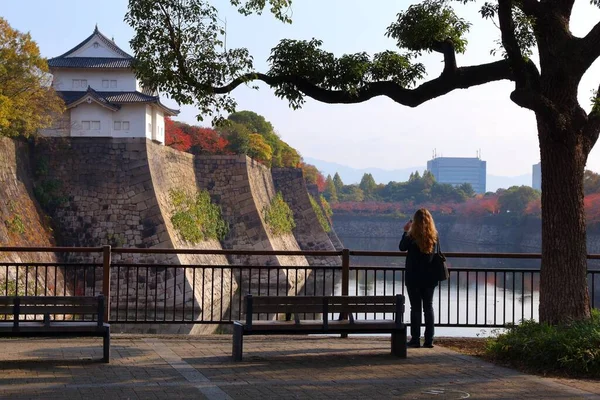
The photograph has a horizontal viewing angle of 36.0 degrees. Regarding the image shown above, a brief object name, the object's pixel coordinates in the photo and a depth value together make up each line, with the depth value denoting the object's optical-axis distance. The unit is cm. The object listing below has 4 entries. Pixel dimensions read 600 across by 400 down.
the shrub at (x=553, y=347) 852
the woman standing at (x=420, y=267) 969
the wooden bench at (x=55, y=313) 852
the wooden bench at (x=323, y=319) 895
